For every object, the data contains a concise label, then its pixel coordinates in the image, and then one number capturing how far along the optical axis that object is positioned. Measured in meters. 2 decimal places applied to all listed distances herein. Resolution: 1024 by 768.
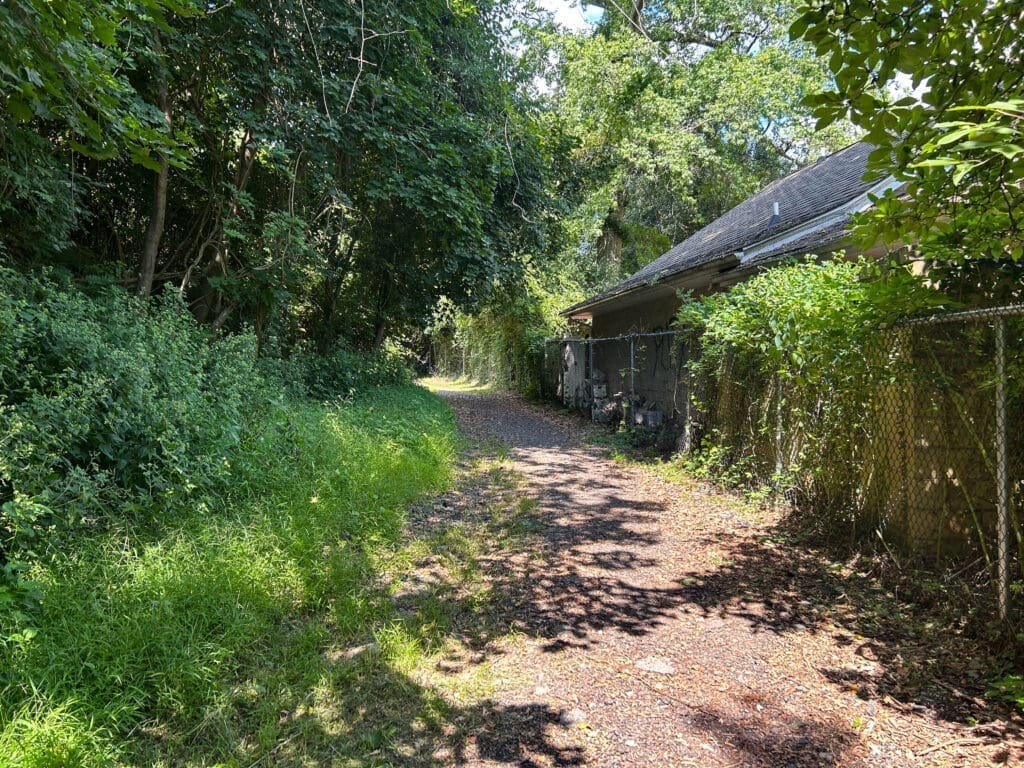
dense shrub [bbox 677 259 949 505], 3.96
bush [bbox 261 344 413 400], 8.77
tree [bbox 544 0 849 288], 16.81
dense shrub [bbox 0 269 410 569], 2.96
